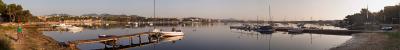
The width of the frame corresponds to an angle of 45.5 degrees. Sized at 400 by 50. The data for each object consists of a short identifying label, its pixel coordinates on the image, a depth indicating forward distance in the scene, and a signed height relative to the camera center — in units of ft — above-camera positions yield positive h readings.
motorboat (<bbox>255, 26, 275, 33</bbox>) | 314.35 -3.88
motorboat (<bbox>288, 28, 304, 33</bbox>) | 293.51 -4.42
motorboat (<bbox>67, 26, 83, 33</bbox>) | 317.97 -2.89
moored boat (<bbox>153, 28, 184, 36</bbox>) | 209.89 -4.03
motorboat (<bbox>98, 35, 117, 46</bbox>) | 148.69 -5.43
